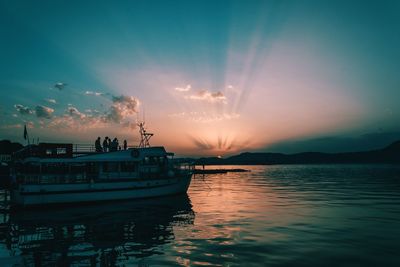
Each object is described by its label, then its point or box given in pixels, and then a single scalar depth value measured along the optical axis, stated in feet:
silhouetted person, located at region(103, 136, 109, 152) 122.83
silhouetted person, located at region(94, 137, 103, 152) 122.54
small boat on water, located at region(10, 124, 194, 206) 101.09
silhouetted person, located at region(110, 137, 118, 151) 122.83
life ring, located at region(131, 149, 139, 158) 117.75
